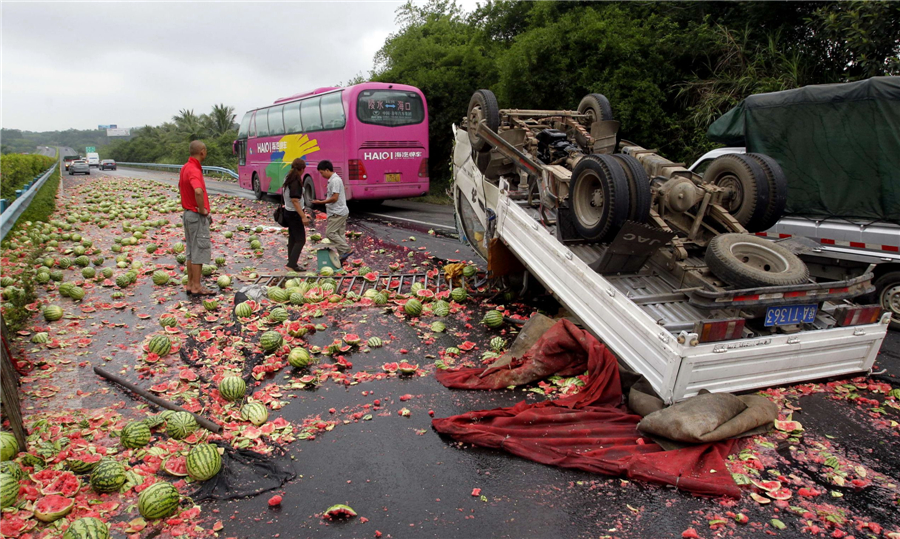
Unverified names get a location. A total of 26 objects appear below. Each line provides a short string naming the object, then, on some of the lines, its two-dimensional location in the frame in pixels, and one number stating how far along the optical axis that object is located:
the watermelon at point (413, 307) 7.63
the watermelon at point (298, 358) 6.01
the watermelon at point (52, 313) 7.53
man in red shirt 8.23
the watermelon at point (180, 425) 4.48
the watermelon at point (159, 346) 6.27
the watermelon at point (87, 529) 3.22
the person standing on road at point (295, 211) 9.61
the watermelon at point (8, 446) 3.89
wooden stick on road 4.60
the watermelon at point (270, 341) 6.25
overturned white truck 4.73
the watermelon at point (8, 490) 3.53
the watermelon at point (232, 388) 5.22
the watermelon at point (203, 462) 3.96
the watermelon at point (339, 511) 3.62
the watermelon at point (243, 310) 7.41
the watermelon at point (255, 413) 4.84
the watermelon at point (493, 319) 7.20
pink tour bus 16.92
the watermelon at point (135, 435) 4.36
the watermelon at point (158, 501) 3.56
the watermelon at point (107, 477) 3.80
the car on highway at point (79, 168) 50.06
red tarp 3.97
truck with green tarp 7.26
